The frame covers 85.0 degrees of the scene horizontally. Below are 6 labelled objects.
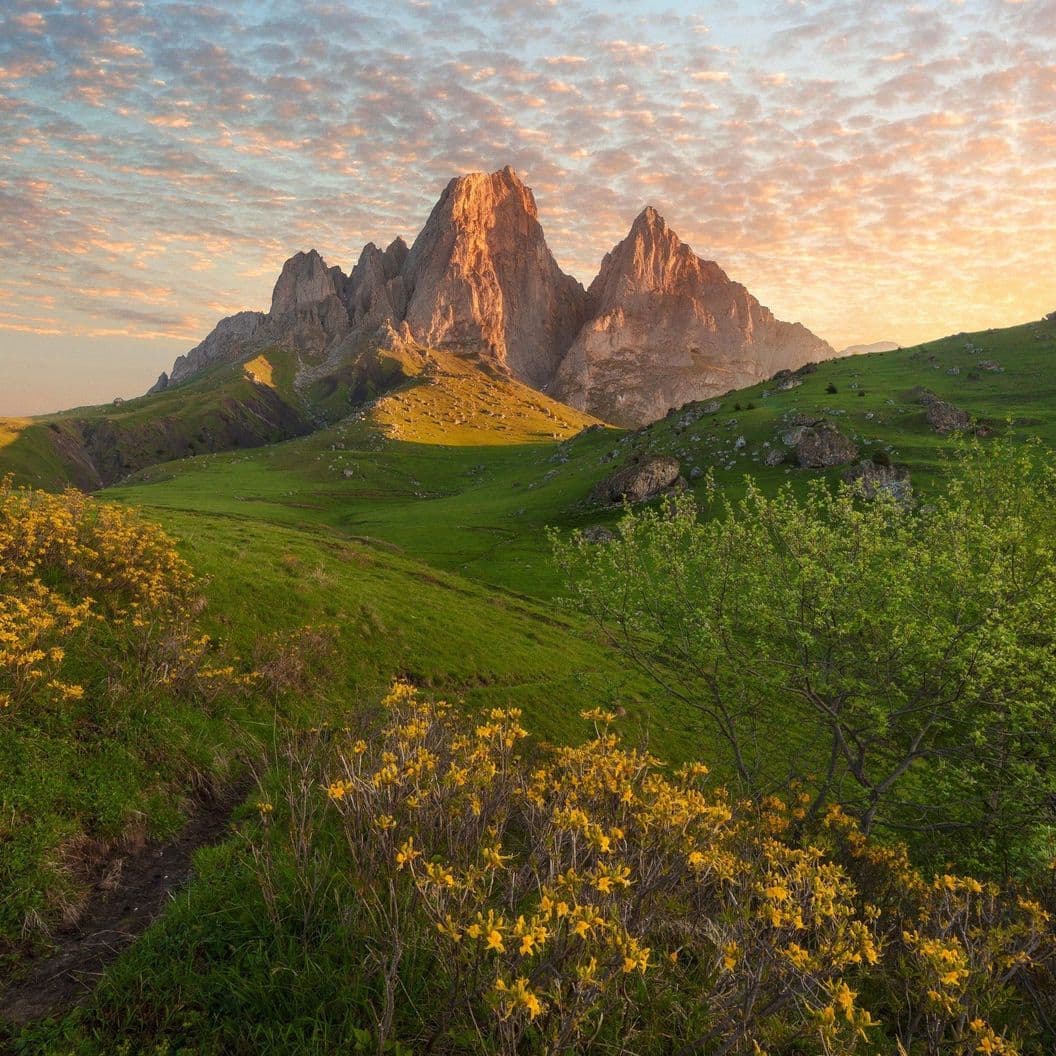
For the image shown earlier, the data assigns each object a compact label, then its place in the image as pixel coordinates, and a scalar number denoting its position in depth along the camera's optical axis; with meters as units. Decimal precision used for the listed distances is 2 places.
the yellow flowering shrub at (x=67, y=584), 13.36
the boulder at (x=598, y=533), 86.06
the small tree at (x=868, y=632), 13.95
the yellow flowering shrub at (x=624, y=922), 5.44
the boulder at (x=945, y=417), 100.19
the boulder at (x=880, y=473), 82.81
